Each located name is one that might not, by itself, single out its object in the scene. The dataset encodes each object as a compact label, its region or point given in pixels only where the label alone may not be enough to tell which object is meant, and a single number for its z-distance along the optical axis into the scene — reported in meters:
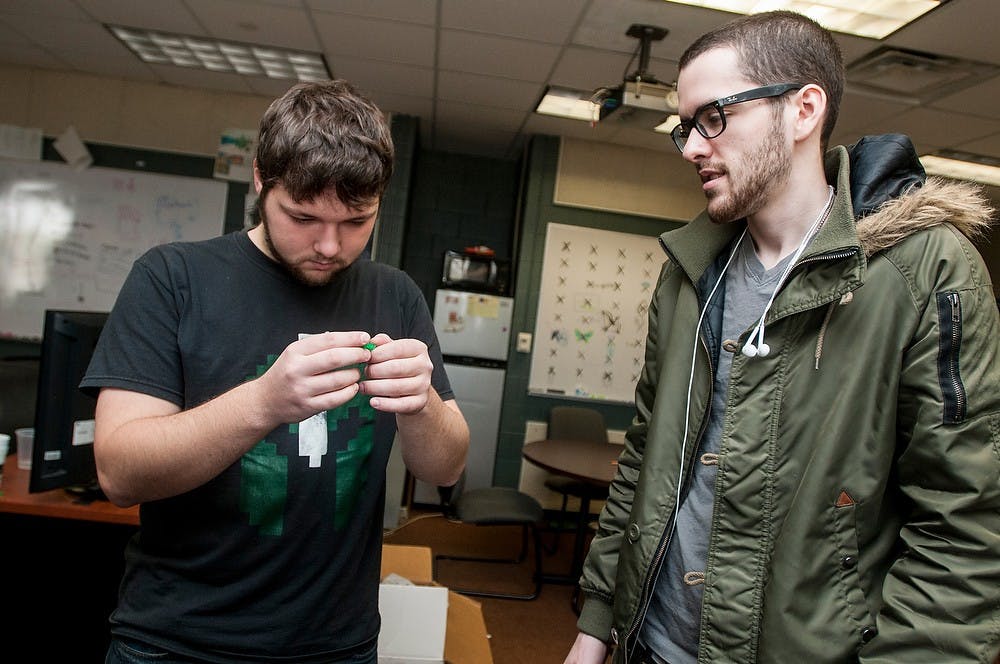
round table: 3.48
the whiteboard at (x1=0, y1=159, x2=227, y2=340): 4.91
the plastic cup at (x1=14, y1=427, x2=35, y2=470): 2.22
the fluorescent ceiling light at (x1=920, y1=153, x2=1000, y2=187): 4.76
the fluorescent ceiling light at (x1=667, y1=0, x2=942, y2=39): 2.90
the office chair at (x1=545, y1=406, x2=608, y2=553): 4.81
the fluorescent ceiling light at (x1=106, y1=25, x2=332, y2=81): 4.12
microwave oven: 5.28
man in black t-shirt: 0.93
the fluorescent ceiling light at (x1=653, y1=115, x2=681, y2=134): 4.36
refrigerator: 5.16
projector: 3.30
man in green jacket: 0.88
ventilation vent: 3.29
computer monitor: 1.75
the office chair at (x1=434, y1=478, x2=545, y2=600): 3.50
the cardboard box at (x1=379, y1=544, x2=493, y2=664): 1.69
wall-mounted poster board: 5.29
